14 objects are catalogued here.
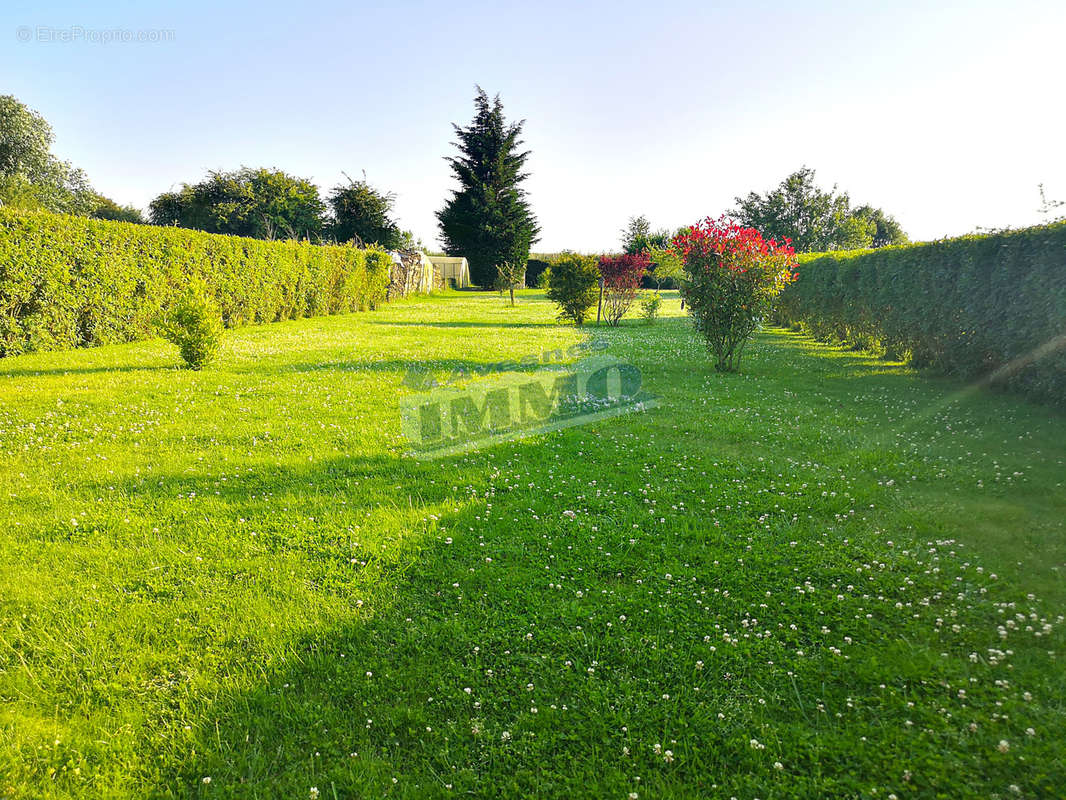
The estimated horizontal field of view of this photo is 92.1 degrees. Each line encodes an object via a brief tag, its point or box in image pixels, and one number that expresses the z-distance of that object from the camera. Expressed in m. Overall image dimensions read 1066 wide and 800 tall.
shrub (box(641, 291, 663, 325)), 22.94
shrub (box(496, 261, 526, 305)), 30.72
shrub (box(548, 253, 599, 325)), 21.56
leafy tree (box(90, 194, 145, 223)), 52.29
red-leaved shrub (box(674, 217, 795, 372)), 10.05
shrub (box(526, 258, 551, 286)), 54.43
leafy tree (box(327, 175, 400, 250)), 42.22
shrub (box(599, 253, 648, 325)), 21.02
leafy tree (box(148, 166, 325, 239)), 43.31
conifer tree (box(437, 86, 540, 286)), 48.16
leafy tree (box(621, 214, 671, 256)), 49.13
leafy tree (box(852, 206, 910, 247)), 64.31
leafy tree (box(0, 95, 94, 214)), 36.62
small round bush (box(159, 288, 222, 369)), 9.80
